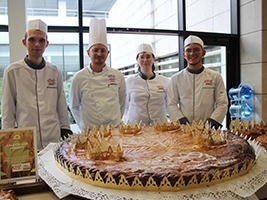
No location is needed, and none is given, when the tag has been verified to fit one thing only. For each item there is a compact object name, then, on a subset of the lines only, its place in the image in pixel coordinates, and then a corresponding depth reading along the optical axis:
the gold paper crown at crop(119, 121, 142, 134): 1.80
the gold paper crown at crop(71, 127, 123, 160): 1.21
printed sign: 1.14
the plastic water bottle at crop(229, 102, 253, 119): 4.06
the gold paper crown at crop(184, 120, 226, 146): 1.41
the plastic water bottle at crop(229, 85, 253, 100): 4.09
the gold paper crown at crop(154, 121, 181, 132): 1.88
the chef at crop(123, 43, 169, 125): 2.61
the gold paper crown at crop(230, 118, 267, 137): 1.83
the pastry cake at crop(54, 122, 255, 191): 1.01
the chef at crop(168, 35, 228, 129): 2.39
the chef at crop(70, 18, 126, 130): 2.25
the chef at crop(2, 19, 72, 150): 1.96
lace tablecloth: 0.97
